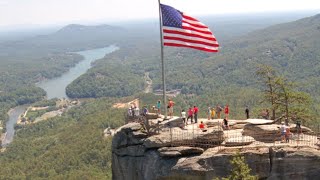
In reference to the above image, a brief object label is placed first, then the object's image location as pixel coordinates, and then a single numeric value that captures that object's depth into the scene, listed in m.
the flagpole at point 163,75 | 30.91
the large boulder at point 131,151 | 31.43
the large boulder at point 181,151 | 28.72
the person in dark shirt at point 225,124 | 33.03
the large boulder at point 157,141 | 29.94
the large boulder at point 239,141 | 28.80
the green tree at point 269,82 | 43.56
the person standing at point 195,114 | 34.72
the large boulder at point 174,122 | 32.34
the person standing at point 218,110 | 39.59
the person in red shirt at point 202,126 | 31.75
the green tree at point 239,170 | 24.64
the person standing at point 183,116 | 33.33
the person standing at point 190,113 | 34.69
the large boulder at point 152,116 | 34.69
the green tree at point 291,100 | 42.55
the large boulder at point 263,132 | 30.19
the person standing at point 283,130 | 29.11
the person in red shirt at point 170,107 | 36.78
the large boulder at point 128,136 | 32.16
